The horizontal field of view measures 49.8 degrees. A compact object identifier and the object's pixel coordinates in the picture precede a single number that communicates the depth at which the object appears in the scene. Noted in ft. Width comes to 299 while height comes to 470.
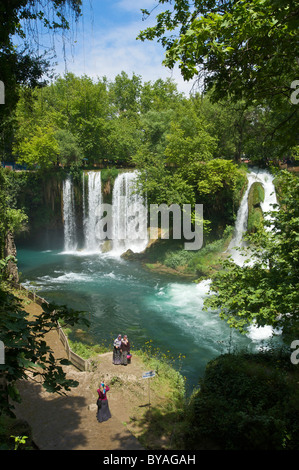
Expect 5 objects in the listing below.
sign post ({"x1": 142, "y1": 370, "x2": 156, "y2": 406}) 27.50
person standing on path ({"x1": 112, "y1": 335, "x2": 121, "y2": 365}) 36.55
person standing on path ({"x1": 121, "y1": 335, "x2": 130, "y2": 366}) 36.83
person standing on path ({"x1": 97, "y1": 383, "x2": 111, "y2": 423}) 26.61
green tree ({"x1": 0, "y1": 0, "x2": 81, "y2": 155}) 19.05
